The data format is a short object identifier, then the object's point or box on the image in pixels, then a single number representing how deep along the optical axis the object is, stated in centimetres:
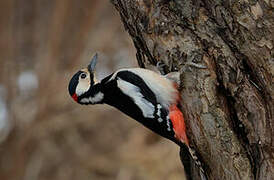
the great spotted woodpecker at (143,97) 609
